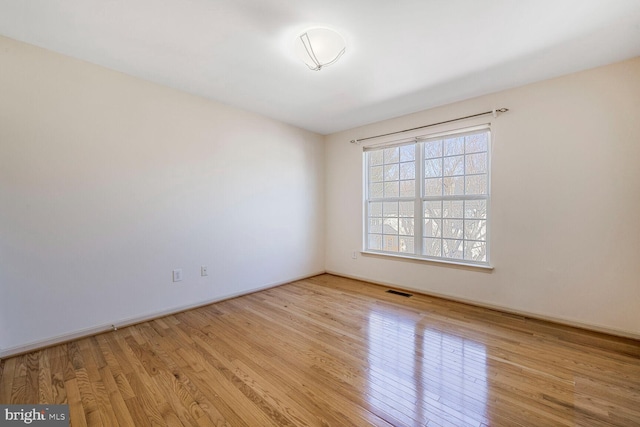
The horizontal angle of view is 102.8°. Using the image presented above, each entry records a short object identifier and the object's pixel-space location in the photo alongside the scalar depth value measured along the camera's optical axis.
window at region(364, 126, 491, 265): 3.05
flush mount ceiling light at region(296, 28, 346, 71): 1.88
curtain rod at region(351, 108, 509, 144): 2.79
